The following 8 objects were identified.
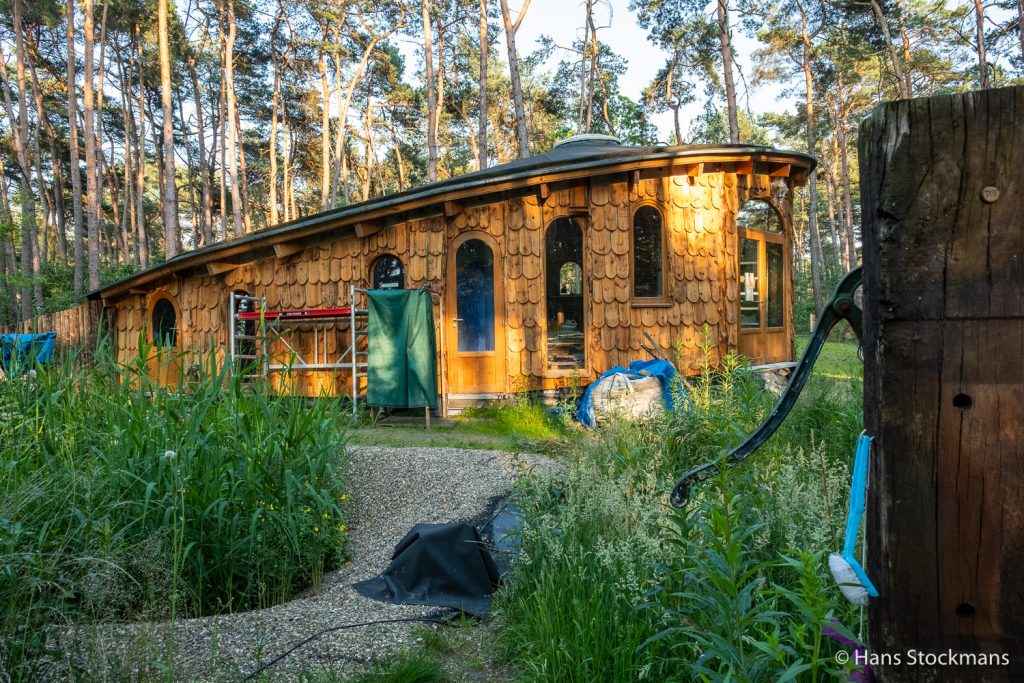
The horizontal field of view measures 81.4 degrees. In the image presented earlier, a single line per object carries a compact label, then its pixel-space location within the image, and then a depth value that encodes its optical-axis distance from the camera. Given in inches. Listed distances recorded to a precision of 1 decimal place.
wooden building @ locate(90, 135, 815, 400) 374.3
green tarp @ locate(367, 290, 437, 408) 342.0
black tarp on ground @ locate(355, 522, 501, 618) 134.3
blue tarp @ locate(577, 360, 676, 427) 317.6
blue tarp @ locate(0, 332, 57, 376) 161.0
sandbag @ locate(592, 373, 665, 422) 305.1
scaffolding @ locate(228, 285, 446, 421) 370.8
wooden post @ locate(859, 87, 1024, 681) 35.8
